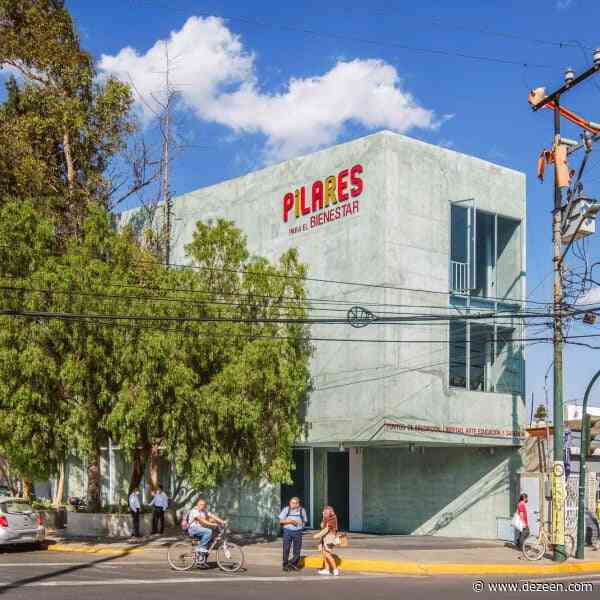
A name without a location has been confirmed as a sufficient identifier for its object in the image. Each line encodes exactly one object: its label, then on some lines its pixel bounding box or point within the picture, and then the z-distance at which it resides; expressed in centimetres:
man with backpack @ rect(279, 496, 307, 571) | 2006
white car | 2378
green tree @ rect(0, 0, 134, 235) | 3425
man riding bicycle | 1941
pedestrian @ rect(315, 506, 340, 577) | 1967
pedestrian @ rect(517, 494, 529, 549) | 2453
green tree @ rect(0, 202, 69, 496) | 2306
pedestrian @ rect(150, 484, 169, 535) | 2784
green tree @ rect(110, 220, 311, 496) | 2350
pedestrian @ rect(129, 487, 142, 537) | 2695
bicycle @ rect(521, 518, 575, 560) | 2248
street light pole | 2291
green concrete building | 2709
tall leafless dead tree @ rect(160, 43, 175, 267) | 3453
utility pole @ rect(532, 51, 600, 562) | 2244
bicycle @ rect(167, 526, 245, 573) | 1961
